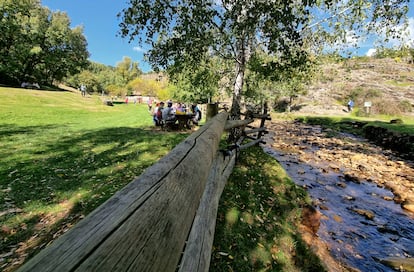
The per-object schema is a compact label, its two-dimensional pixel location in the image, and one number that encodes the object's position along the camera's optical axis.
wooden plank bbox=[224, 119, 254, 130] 4.94
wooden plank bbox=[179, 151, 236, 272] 1.95
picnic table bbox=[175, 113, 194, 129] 12.81
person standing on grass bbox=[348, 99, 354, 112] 34.03
